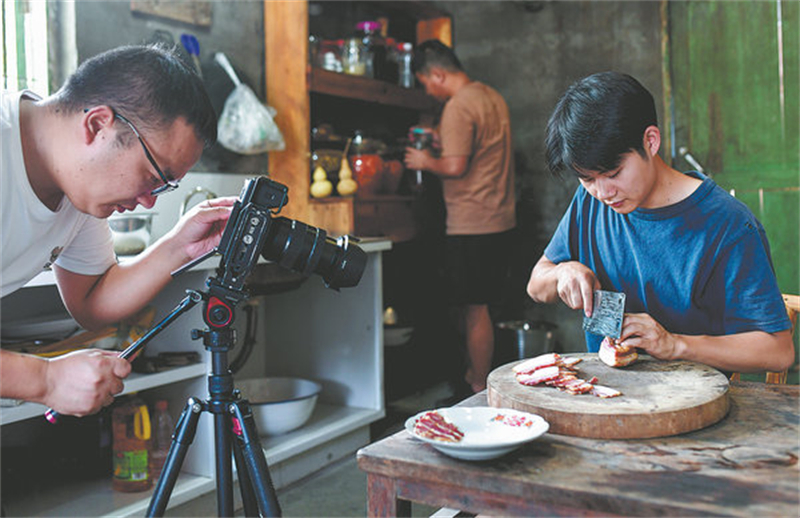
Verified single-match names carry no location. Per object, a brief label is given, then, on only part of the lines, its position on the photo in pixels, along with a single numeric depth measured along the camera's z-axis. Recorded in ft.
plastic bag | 9.98
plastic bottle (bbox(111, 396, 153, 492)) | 7.51
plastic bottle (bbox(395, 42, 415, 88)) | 12.97
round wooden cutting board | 3.59
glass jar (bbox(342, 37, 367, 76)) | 11.78
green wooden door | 12.26
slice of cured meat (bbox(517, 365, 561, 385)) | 4.22
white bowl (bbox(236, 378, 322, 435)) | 9.14
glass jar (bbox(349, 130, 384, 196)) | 11.44
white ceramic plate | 3.21
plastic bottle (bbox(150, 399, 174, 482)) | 7.87
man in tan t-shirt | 11.95
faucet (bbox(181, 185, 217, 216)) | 8.79
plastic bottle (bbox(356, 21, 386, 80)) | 12.09
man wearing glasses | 3.85
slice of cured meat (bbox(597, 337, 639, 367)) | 4.54
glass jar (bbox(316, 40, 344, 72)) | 11.50
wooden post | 10.57
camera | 4.19
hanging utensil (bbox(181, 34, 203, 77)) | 9.80
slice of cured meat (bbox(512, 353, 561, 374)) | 4.46
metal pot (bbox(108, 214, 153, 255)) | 7.66
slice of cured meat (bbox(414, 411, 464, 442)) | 3.43
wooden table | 2.89
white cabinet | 7.41
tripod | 4.20
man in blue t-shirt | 4.74
